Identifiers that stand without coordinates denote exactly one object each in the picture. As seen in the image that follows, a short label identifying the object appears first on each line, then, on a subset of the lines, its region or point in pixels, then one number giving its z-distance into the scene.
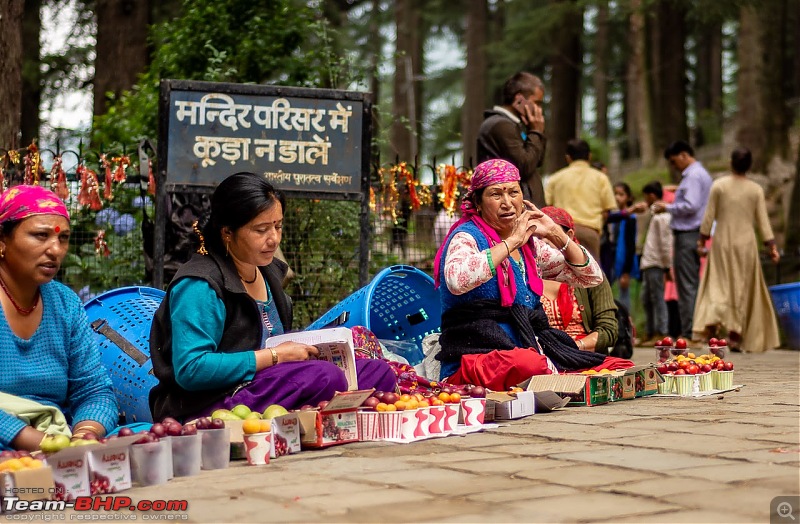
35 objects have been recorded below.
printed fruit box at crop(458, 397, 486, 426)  5.12
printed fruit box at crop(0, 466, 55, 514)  3.49
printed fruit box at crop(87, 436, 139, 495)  3.71
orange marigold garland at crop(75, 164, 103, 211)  8.14
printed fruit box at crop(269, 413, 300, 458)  4.43
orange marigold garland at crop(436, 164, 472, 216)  9.07
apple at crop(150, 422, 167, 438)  3.95
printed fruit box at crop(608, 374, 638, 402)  6.16
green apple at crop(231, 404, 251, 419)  4.47
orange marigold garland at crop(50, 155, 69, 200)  8.06
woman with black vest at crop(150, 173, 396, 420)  4.61
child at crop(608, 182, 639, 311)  12.42
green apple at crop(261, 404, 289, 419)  4.46
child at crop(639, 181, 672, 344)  12.28
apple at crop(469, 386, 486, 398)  5.20
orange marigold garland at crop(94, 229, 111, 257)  8.45
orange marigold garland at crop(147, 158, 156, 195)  8.26
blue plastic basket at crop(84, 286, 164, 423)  5.60
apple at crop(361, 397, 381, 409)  4.77
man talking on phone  8.02
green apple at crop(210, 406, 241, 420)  4.41
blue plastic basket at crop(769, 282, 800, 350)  10.70
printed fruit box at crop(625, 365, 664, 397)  6.34
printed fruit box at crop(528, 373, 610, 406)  5.96
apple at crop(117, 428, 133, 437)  3.91
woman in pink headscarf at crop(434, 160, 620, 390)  5.89
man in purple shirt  11.23
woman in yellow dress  10.86
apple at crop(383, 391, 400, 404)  4.83
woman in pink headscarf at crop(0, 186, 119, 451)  4.32
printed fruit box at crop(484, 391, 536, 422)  5.41
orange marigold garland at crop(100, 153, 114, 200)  8.28
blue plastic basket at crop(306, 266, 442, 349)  7.38
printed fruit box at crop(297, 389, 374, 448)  4.57
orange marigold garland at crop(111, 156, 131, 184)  8.24
